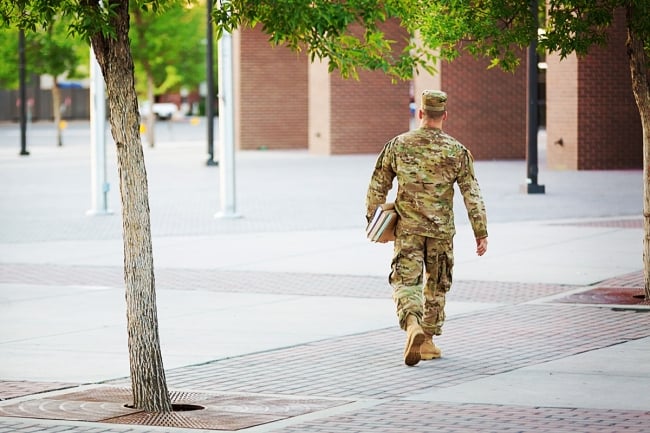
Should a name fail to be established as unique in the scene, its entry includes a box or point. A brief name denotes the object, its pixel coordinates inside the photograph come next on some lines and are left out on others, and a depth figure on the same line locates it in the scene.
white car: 87.88
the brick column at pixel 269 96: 45.53
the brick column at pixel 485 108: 36.91
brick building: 31.05
